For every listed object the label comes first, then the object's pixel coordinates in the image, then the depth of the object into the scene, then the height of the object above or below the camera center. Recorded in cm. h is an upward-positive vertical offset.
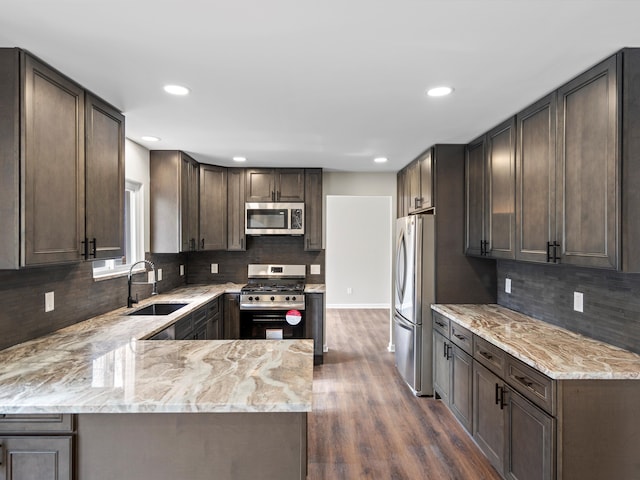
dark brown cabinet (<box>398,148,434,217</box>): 368 +57
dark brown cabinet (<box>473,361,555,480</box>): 186 -107
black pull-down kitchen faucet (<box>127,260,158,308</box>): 318 -49
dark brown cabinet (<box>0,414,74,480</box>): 147 -81
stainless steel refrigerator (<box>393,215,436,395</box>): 355 -57
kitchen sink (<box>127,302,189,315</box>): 344 -64
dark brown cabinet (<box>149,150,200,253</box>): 384 +38
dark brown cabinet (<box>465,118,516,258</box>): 275 +37
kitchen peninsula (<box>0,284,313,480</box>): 141 -71
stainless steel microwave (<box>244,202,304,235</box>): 462 +23
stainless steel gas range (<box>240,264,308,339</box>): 425 -84
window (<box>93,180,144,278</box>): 350 +12
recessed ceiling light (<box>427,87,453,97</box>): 221 +87
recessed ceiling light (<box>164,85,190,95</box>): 220 +87
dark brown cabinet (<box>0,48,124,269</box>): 174 +37
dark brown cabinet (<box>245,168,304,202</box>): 466 +66
